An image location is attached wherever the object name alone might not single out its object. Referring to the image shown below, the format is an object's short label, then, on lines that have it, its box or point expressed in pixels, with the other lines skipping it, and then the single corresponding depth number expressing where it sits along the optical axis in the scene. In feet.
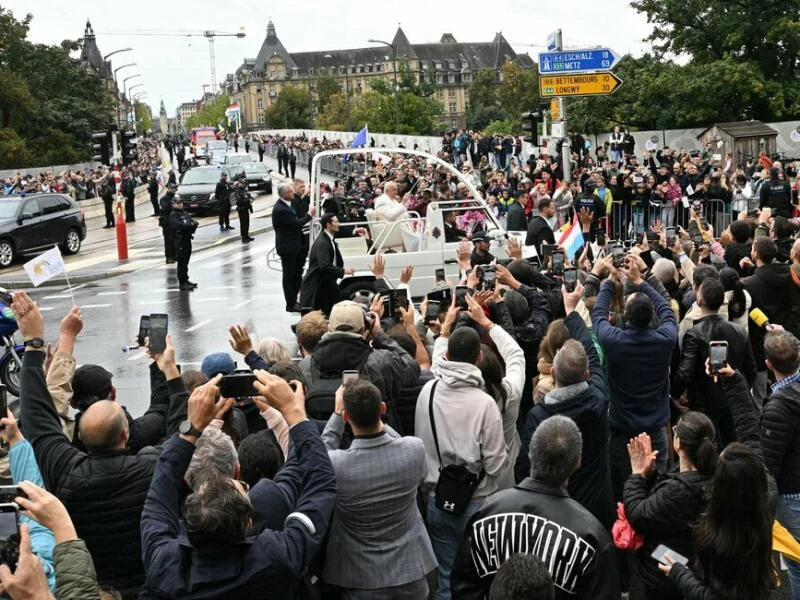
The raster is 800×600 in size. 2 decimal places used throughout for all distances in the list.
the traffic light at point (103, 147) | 90.48
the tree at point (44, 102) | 170.81
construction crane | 354.95
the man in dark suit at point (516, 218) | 57.47
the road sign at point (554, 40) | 72.49
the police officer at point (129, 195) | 120.57
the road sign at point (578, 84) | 68.13
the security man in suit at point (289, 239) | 51.03
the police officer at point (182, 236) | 64.34
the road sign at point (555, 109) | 73.72
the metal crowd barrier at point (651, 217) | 65.62
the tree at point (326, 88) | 410.10
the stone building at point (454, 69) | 629.92
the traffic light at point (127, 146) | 96.53
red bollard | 83.30
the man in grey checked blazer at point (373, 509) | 15.29
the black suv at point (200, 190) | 115.55
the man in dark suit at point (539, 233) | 45.24
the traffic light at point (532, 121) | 76.59
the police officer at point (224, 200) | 98.99
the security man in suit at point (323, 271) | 43.01
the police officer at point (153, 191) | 125.18
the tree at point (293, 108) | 427.74
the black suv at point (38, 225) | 83.51
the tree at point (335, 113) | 337.72
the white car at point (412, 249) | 47.06
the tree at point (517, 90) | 310.65
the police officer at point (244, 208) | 91.66
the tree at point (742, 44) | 135.44
